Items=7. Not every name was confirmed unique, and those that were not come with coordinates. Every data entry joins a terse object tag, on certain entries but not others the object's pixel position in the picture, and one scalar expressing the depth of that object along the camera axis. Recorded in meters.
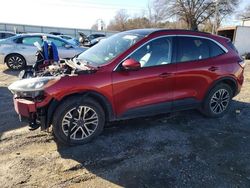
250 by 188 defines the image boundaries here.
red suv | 2.85
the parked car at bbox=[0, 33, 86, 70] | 7.78
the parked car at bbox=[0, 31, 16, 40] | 13.91
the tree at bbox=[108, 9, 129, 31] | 47.67
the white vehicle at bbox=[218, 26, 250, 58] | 15.33
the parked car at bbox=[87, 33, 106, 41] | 21.15
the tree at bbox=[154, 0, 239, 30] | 33.63
